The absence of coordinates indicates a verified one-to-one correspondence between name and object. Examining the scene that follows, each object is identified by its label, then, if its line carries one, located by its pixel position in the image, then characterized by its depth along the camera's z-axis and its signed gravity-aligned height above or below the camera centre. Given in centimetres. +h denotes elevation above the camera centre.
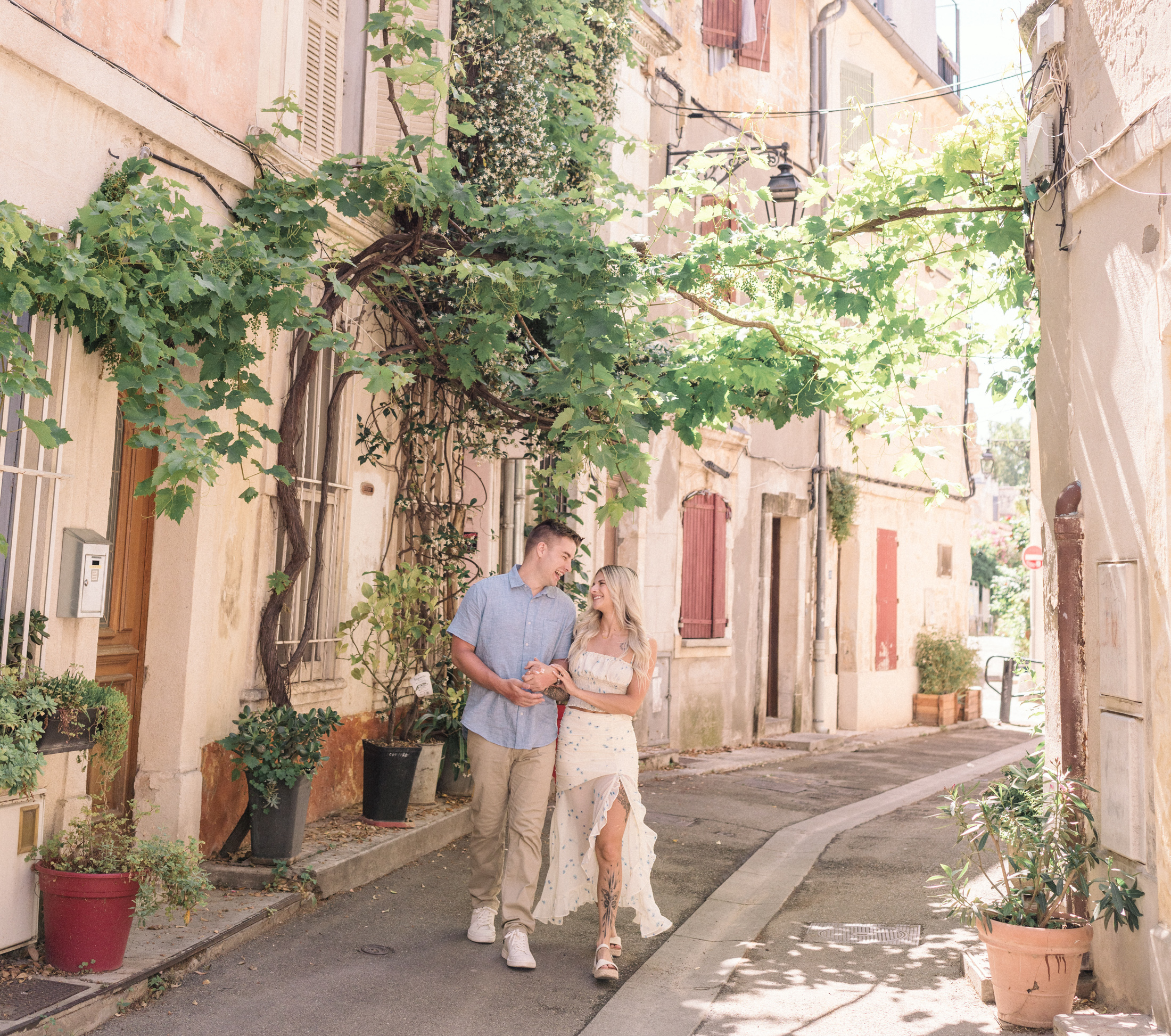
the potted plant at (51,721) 402 -35
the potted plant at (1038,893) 433 -93
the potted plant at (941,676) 1730 -39
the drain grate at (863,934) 568 -143
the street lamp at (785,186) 906 +360
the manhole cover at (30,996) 389 -128
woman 499 -56
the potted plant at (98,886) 427 -96
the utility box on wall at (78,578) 480 +21
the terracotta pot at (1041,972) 432 -119
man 505 -31
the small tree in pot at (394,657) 694 -14
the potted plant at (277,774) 571 -69
